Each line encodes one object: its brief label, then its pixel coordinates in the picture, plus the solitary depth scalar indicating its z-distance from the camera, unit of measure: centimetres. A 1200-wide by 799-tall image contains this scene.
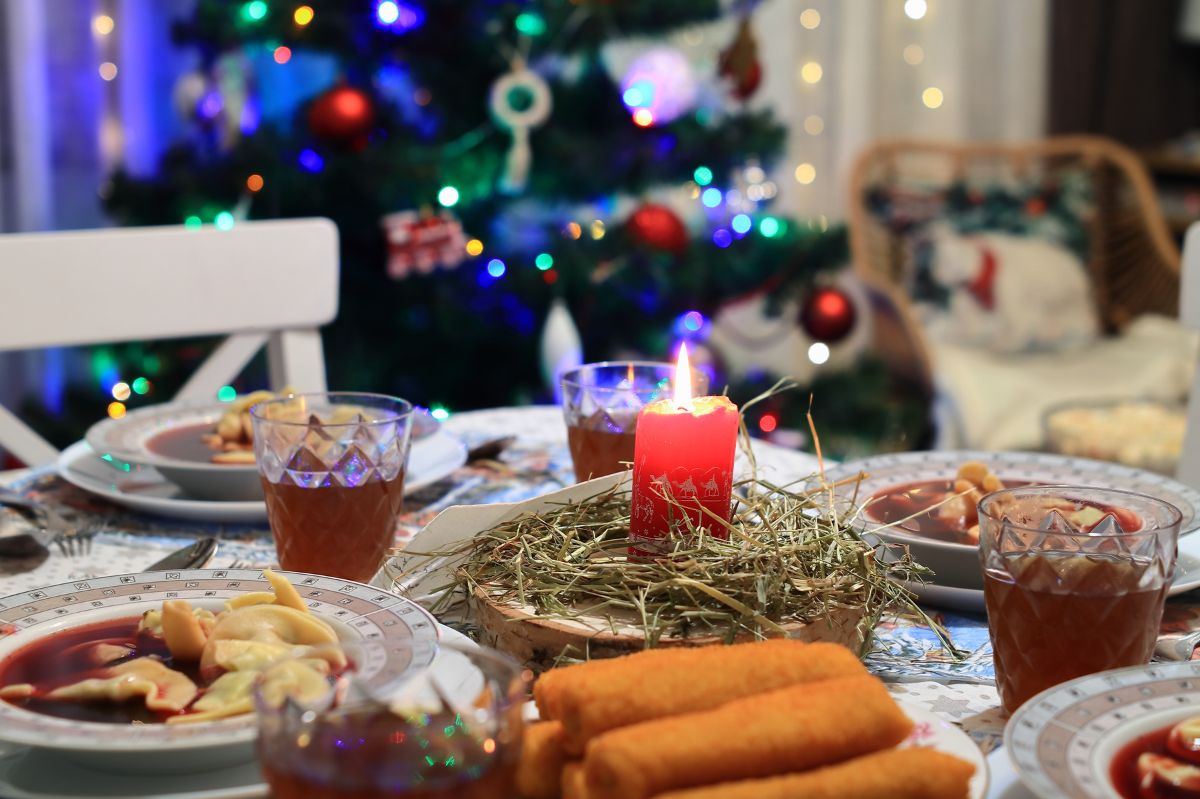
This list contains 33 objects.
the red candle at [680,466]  74
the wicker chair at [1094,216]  362
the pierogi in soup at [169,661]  59
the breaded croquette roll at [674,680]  51
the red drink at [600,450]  103
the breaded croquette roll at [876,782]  48
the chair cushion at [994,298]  355
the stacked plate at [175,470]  103
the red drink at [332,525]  87
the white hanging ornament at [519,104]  265
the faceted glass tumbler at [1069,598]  66
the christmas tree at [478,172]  261
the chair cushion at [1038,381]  321
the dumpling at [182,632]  64
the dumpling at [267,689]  47
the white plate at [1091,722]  52
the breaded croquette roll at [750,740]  48
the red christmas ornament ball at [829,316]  314
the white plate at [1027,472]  97
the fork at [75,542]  96
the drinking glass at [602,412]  103
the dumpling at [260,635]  62
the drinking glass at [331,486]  87
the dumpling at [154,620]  67
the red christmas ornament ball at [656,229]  279
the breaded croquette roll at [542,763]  53
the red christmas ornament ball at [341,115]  243
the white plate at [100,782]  56
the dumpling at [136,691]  59
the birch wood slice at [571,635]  66
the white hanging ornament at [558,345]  263
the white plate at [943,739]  55
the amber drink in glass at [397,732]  45
